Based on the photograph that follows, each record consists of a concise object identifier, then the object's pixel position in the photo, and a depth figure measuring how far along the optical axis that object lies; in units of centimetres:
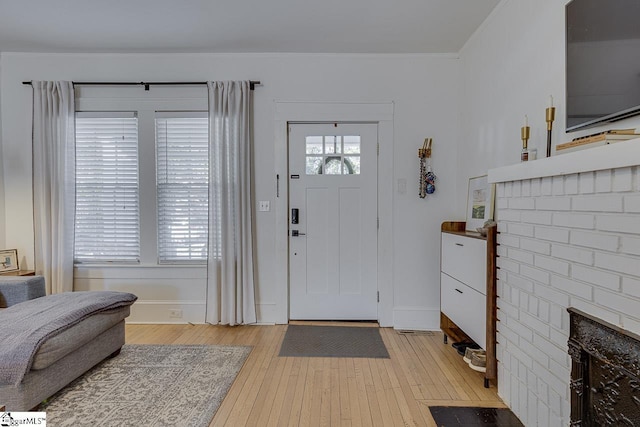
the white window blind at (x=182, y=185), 333
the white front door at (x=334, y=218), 333
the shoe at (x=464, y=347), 252
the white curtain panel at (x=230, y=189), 322
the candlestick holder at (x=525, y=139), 198
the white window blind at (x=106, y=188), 334
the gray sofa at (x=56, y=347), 177
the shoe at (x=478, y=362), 223
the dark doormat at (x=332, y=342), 271
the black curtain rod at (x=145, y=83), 326
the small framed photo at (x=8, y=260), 314
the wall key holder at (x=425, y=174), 320
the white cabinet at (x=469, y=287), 209
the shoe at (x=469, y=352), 235
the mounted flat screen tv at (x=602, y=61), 131
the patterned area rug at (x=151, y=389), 188
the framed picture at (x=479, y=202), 253
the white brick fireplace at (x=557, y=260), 119
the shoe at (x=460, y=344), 261
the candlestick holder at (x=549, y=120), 175
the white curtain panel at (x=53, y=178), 323
